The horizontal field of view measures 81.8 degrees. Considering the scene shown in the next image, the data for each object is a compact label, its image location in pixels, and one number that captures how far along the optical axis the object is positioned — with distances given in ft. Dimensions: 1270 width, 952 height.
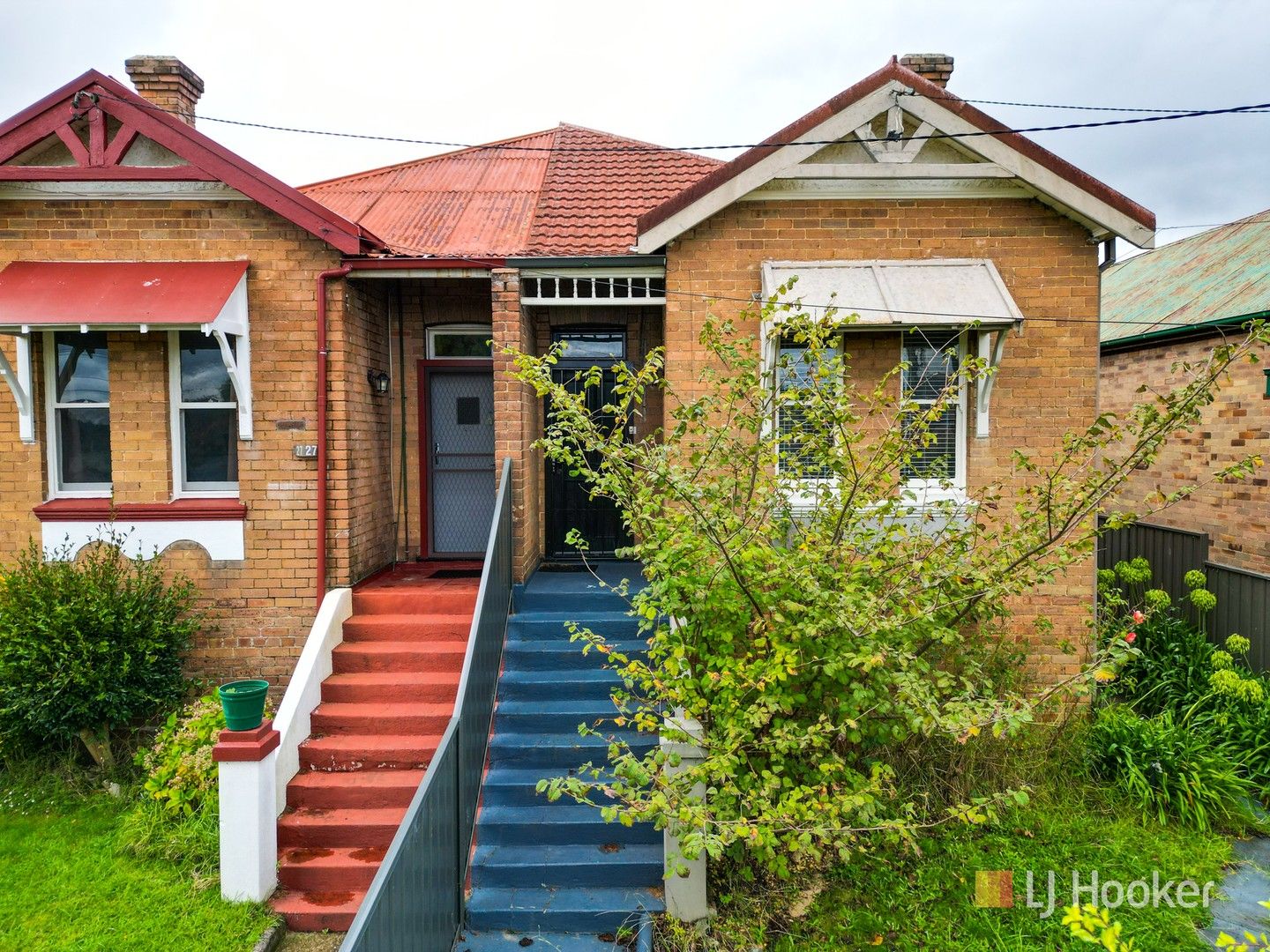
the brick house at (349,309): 20.74
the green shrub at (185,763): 18.12
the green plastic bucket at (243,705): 16.08
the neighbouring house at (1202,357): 26.99
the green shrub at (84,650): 18.86
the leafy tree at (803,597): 12.67
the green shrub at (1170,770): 17.79
